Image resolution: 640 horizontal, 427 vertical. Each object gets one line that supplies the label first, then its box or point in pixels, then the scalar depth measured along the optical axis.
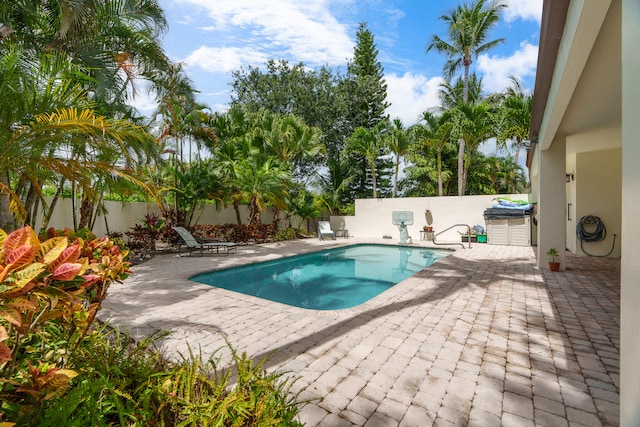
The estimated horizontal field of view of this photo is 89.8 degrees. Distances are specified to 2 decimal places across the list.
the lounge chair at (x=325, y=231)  17.03
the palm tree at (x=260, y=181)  14.53
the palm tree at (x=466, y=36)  21.27
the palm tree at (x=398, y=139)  19.86
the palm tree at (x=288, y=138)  17.52
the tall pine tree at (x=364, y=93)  27.53
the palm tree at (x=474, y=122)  16.84
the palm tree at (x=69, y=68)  3.84
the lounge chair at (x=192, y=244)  11.30
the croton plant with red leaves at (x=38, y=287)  1.06
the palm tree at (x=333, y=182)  20.22
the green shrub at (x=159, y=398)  1.80
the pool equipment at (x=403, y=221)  15.17
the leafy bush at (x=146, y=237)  11.02
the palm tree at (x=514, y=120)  13.84
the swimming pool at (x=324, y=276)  7.52
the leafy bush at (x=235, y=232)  14.36
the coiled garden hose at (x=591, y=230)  10.02
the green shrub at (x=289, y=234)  16.91
